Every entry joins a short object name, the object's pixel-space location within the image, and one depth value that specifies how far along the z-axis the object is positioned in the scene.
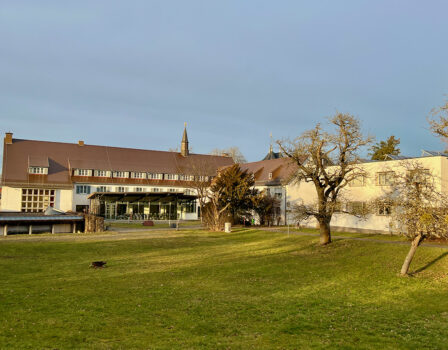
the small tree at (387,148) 56.72
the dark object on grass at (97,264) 17.51
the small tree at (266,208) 43.21
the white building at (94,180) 50.93
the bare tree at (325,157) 24.12
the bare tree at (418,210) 14.77
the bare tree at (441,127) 20.95
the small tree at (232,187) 39.50
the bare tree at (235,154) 87.91
